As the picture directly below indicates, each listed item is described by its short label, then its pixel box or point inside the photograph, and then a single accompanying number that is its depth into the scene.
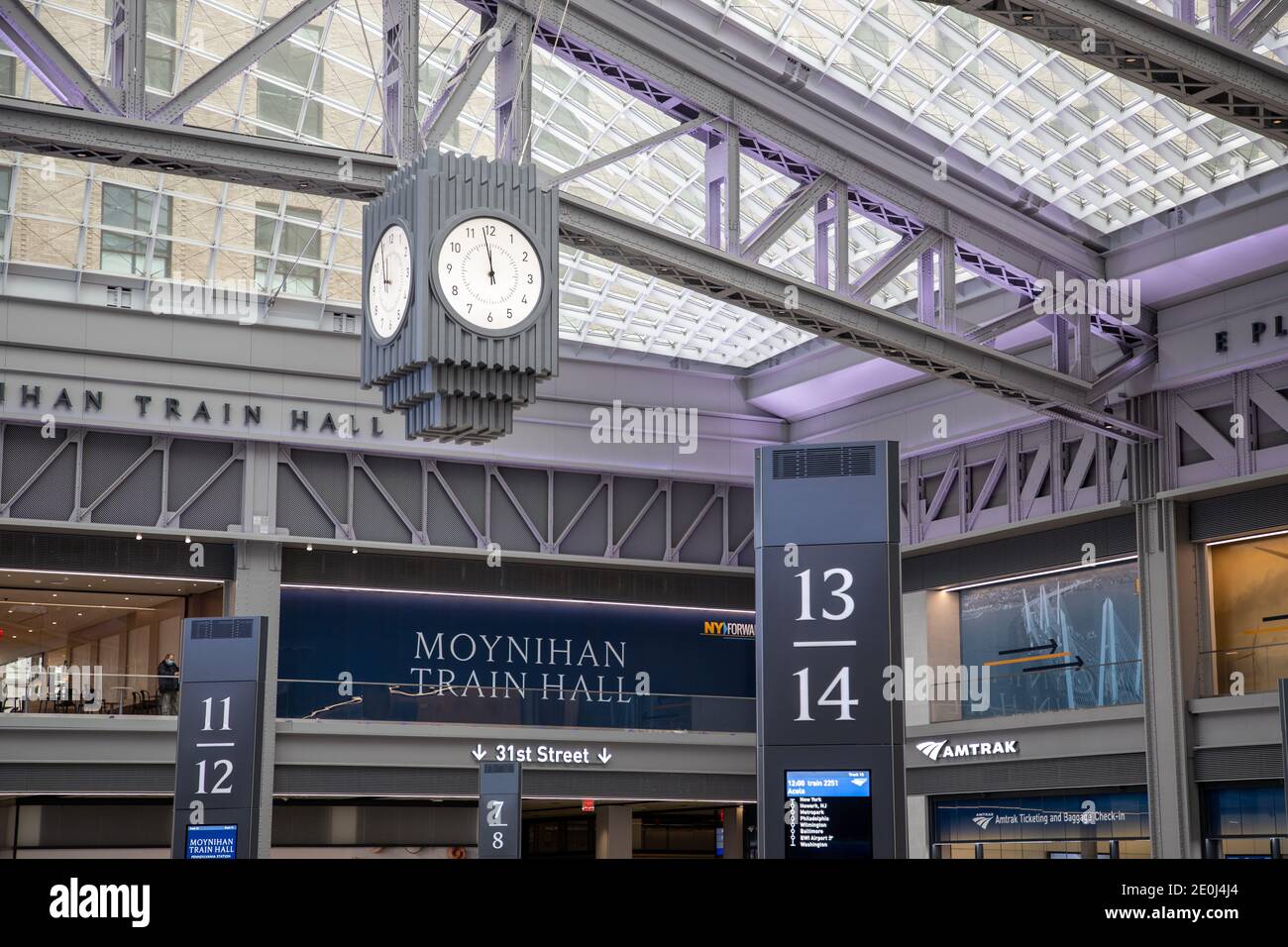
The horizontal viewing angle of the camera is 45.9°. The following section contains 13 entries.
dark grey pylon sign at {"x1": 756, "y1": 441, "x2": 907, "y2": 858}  16.89
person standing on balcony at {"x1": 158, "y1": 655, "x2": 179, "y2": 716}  34.44
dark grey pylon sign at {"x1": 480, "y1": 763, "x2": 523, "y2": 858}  31.45
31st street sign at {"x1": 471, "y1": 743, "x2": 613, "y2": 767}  36.06
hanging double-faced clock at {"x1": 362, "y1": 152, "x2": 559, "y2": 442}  16.64
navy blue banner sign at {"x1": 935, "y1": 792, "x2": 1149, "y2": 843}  32.22
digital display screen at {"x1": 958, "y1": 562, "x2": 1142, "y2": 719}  32.97
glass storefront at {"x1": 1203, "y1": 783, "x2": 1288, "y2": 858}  28.98
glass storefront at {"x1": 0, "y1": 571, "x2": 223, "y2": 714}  33.75
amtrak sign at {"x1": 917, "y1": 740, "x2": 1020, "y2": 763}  34.19
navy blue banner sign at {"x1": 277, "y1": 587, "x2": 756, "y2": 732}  35.50
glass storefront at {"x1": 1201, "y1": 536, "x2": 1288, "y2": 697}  29.48
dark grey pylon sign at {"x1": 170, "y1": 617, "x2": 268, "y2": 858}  27.52
